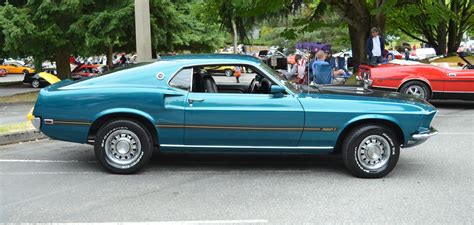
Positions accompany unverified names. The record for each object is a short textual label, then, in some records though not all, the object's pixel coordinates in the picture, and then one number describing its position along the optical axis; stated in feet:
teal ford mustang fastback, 19.71
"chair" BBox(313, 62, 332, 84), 39.83
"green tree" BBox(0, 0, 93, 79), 57.77
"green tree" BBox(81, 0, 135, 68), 58.54
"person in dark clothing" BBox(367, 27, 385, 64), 43.73
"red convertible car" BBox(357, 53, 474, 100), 37.55
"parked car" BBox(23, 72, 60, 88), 101.81
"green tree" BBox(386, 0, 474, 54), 82.53
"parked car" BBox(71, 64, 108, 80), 115.65
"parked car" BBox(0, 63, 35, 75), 164.86
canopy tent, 88.91
